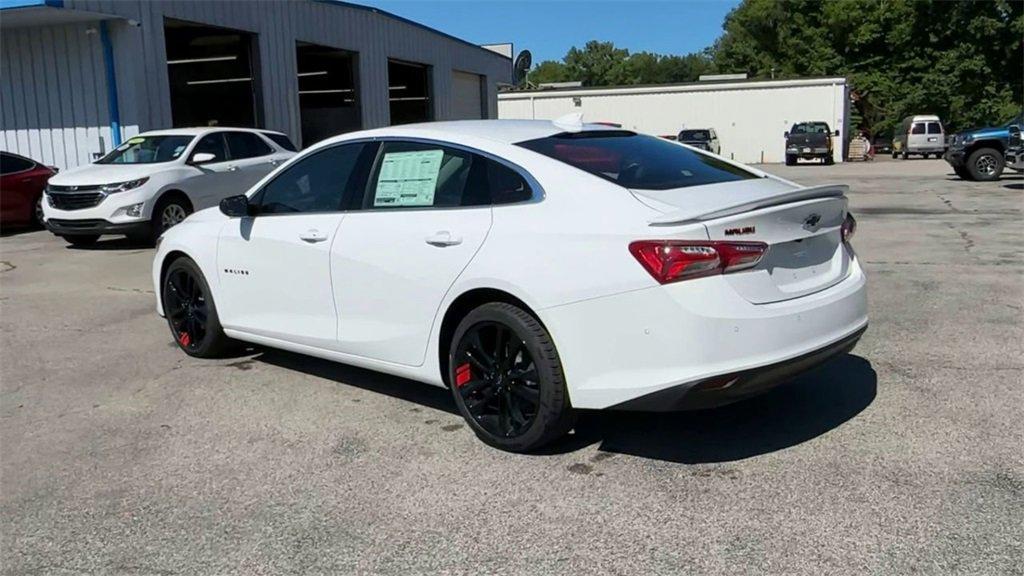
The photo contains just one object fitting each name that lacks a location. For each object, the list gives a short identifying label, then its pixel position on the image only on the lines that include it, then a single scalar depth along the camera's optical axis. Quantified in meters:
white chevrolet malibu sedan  3.67
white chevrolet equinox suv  11.81
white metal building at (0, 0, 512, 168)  15.62
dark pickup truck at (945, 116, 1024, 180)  21.31
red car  14.62
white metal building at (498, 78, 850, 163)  42.34
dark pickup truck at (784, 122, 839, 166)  37.56
